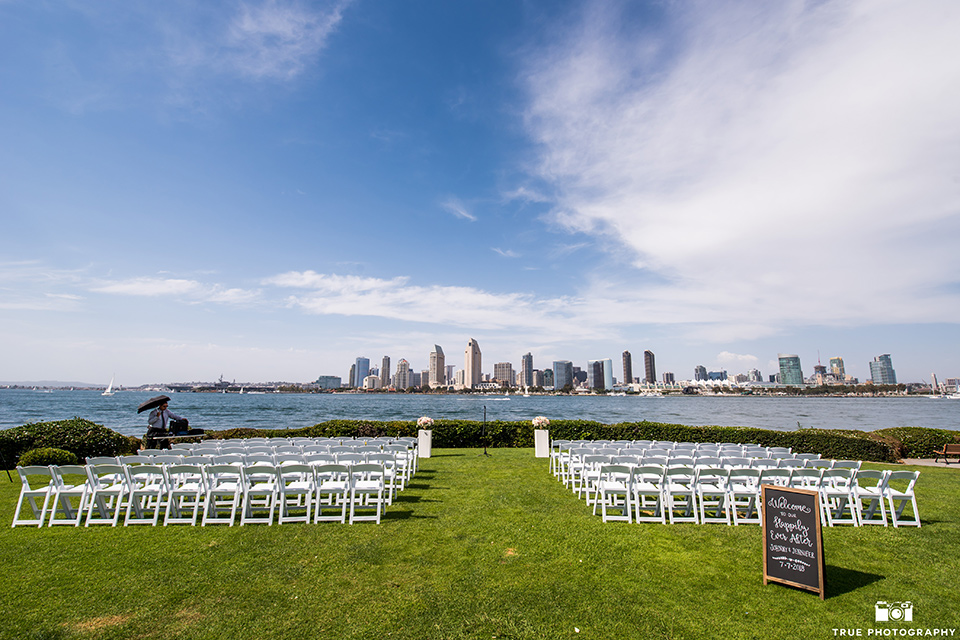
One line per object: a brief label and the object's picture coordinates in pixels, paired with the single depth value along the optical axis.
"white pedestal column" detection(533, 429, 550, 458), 15.26
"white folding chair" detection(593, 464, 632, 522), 7.19
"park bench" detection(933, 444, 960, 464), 15.19
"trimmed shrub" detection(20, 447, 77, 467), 10.87
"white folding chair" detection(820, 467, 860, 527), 7.14
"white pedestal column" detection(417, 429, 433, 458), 14.92
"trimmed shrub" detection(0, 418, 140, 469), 13.12
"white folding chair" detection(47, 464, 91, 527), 6.70
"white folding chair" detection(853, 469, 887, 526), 7.15
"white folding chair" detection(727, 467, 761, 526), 7.23
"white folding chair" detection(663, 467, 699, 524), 7.15
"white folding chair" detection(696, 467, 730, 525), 7.17
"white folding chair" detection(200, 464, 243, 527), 6.88
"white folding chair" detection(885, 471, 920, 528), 6.94
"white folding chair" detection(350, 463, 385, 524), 7.04
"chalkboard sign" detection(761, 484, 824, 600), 4.77
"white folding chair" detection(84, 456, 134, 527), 6.89
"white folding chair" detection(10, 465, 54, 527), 6.66
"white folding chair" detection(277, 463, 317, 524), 7.00
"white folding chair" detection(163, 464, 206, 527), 6.81
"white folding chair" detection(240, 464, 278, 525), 6.95
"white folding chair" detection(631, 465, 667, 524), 7.08
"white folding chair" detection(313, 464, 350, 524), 7.01
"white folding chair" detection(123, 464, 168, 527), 6.93
